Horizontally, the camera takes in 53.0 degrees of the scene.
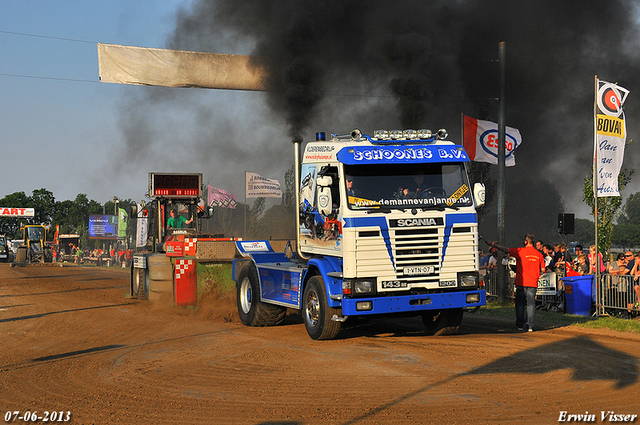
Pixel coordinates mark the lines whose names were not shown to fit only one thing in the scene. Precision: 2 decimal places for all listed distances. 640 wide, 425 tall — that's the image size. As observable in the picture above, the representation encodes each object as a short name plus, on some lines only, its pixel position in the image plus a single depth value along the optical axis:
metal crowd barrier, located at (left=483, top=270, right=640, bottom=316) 12.60
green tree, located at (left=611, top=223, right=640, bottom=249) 99.25
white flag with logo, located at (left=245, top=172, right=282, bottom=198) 30.84
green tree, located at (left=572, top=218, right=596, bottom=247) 111.81
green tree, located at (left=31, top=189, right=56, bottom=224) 108.00
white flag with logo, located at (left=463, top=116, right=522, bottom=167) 17.72
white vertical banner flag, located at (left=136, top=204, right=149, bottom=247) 33.96
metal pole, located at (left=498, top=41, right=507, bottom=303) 16.31
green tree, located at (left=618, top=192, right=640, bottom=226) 115.94
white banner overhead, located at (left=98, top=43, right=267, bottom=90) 17.12
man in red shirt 11.62
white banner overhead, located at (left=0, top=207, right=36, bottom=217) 64.88
